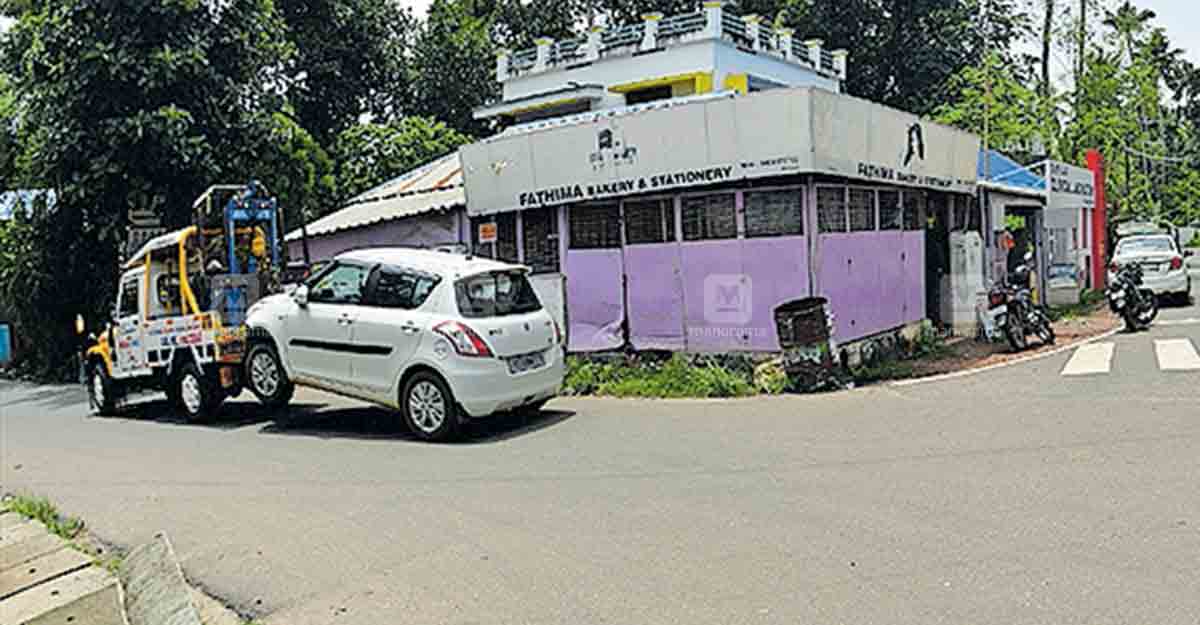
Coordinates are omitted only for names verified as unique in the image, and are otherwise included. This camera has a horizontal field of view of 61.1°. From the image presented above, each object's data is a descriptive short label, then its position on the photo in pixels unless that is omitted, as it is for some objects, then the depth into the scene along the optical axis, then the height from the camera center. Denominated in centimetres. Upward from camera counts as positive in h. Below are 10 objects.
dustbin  1227 -110
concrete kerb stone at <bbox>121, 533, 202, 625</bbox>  544 -175
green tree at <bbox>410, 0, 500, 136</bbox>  3484 +689
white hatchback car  984 -67
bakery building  1268 +66
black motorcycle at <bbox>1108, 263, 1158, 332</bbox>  1667 -105
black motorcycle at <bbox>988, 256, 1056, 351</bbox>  1507 -114
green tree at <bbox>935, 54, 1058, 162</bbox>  2694 +343
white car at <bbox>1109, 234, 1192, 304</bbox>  2061 -64
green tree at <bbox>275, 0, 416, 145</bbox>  3041 +666
